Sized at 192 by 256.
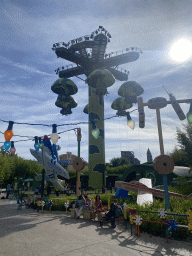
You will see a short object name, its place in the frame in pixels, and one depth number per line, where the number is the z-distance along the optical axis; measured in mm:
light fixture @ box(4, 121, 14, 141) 11719
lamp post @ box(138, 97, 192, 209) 9117
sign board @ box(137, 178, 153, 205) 10775
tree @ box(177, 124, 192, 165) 19331
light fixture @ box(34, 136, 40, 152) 15000
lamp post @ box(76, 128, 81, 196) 12034
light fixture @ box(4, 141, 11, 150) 12188
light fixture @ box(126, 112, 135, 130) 12336
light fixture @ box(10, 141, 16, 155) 15615
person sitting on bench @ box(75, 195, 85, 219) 10922
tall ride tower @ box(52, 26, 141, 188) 26398
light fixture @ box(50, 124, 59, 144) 12266
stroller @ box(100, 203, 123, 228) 8930
